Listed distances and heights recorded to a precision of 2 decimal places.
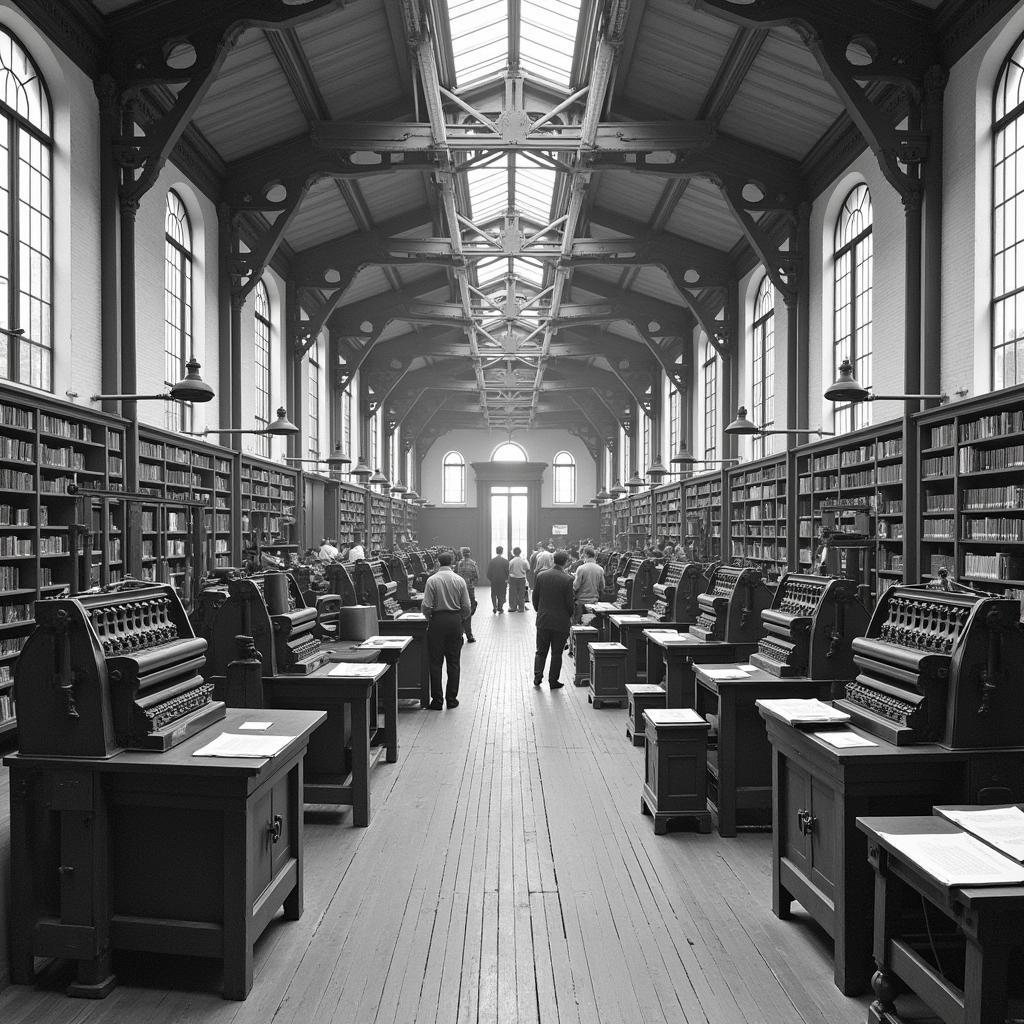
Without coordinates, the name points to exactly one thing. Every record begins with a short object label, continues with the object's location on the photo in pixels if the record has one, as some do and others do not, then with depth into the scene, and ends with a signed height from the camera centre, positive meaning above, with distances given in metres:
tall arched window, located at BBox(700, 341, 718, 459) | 14.50 +2.07
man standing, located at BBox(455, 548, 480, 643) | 12.48 -0.84
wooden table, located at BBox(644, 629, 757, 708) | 5.25 -0.87
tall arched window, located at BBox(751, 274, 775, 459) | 11.59 +2.21
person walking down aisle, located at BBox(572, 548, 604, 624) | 10.52 -0.79
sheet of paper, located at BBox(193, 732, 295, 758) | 2.73 -0.75
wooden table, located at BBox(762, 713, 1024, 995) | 2.62 -0.87
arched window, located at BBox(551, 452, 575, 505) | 28.11 +1.40
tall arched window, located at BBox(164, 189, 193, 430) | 8.81 +2.34
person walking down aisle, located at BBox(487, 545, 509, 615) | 16.67 -1.20
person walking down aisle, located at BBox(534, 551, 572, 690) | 8.23 -0.94
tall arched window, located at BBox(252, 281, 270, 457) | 11.90 +2.25
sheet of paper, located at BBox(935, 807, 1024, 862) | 2.11 -0.81
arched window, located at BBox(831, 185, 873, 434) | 8.78 +2.39
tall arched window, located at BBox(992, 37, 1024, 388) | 6.28 +2.19
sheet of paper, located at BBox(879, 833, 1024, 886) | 1.92 -0.82
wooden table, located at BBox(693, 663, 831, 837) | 4.15 -1.14
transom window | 28.28 +2.20
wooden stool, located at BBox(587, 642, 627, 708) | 7.75 -1.40
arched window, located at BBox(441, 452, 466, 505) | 28.27 +1.41
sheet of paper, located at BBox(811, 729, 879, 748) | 2.75 -0.73
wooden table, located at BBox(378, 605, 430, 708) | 7.66 -1.38
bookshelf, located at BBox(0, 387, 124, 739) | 5.64 +0.07
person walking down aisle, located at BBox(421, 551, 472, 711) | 7.18 -0.84
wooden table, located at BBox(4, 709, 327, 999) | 2.67 -1.09
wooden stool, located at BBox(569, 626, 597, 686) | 9.00 -1.41
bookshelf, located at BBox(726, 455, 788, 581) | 10.69 +0.07
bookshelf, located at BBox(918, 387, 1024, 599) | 5.84 +0.20
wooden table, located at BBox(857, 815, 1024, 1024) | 1.87 -1.07
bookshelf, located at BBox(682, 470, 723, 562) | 13.22 -0.02
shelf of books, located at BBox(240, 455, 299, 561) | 10.79 +0.25
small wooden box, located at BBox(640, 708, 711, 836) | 4.29 -1.28
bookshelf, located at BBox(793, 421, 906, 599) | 7.62 +0.33
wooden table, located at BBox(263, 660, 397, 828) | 4.32 -0.95
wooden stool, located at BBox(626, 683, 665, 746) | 5.88 -1.35
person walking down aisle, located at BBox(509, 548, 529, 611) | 17.39 -1.35
